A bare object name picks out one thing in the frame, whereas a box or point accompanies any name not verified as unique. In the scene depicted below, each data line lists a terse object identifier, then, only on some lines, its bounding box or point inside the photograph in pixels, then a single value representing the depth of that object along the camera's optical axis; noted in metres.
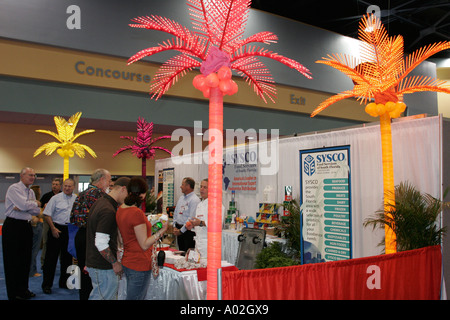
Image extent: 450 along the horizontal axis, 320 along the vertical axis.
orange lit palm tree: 4.00
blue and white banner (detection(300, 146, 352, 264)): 4.91
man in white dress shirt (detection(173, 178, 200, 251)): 5.61
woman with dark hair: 2.98
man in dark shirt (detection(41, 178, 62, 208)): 6.82
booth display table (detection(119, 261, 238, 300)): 3.35
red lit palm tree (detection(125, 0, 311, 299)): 2.29
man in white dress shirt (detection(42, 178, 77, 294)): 5.25
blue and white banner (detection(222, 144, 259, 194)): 6.79
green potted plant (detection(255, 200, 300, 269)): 5.09
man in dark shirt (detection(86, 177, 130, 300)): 2.93
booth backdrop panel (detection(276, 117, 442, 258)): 4.11
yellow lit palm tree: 8.50
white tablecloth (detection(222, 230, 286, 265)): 6.14
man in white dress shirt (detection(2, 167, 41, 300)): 4.56
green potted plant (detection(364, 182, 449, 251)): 3.85
